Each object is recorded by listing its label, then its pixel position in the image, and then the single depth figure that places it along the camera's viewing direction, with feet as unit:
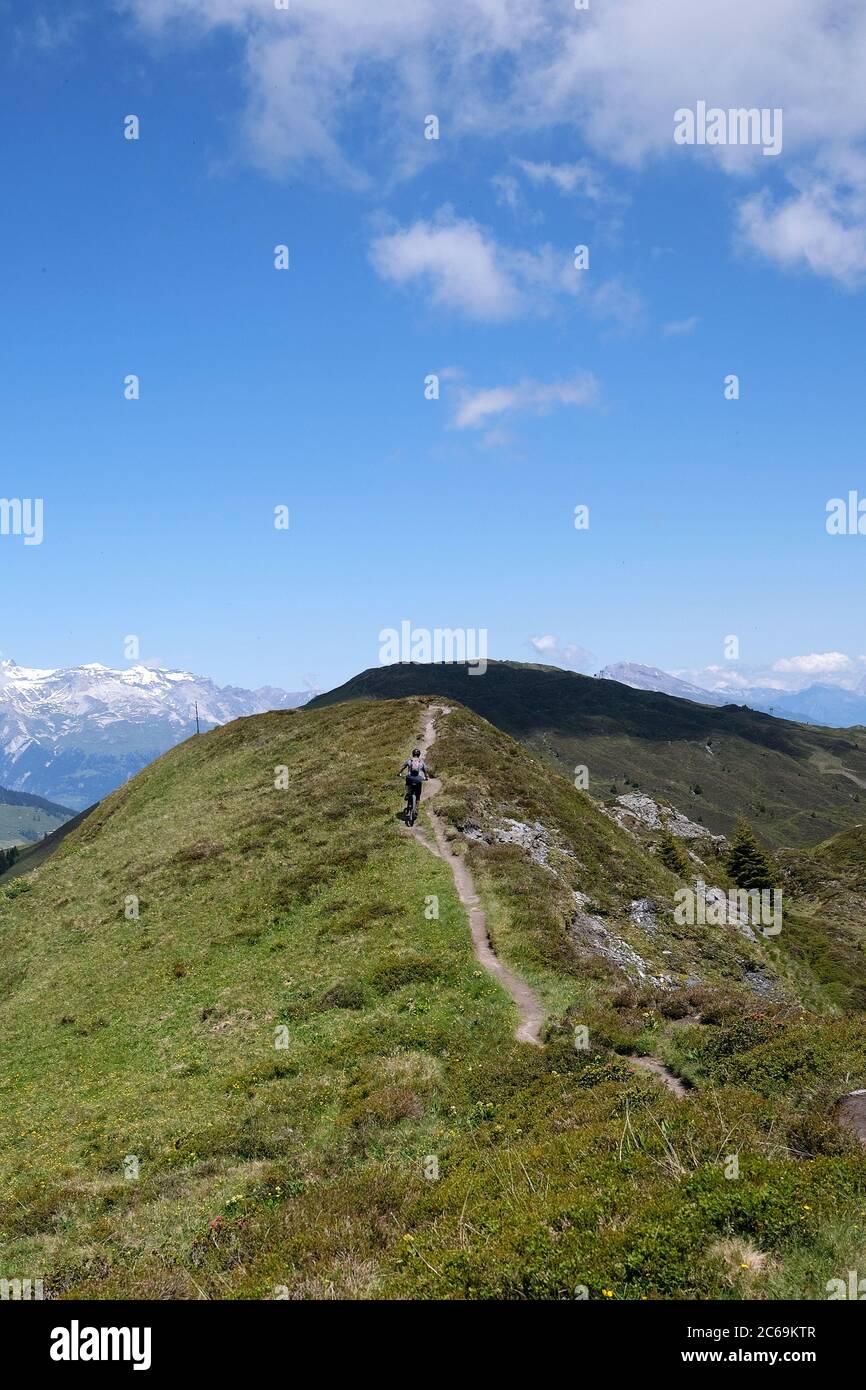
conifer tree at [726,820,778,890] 241.76
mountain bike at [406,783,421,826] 130.26
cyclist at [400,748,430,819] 128.77
